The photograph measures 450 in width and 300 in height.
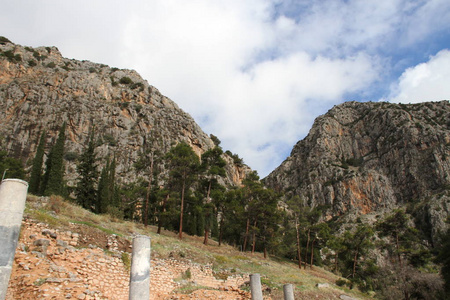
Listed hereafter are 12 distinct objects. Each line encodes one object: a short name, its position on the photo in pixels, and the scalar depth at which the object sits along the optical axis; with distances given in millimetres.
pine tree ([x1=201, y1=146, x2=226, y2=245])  33438
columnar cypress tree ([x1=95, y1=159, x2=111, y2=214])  37812
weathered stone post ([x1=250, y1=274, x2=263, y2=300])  12984
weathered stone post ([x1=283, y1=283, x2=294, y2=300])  13094
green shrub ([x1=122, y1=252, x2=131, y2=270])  15032
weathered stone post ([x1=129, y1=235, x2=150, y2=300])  8625
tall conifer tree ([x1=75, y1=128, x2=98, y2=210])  38250
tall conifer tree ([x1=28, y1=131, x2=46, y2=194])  37731
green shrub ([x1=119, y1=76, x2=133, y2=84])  106438
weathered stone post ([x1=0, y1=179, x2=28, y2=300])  6898
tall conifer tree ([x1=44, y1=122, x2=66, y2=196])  34719
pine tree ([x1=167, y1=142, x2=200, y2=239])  31891
